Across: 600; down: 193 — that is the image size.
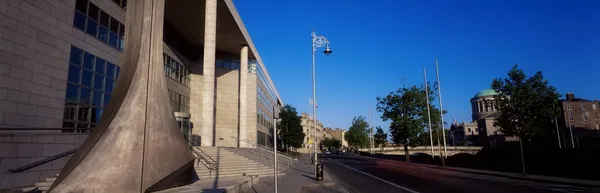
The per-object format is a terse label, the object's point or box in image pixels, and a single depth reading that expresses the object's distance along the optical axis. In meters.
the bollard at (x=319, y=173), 20.62
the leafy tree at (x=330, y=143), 165.38
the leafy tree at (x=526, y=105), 27.91
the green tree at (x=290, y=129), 58.62
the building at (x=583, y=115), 76.06
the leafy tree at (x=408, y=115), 45.84
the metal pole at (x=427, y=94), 44.19
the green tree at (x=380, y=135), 82.44
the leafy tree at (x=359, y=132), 107.44
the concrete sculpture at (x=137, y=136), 10.91
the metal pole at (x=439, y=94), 42.78
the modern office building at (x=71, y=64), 14.91
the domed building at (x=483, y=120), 107.56
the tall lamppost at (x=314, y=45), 27.08
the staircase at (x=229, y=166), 20.31
